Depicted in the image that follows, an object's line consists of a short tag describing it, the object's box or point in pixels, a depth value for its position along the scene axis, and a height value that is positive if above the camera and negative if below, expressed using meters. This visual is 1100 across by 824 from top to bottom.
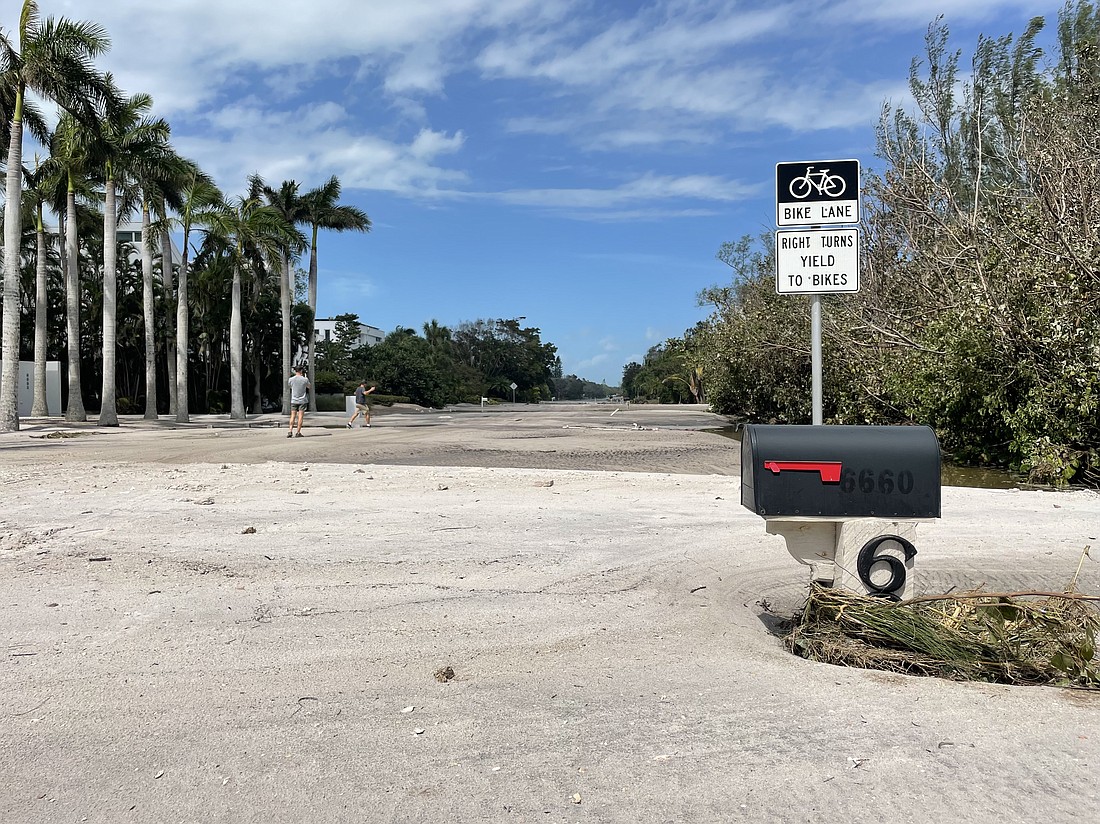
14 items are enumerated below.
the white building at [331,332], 113.98 +10.43
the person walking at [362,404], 26.70 -0.11
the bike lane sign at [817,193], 5.55 +1.35
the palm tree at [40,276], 30.48 +4.55
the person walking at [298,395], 20.78 +0.15
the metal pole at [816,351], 5.62 +0.31
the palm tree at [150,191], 28.55 +7.61
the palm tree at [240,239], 36.12 +7.12
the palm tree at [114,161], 26.91 +7.84
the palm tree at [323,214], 47.16 +10.60
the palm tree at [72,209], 26.62 +6.34
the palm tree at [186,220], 32.31 +7.32
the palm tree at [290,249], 42.03 +8.18
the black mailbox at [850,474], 4.23 -0.39
